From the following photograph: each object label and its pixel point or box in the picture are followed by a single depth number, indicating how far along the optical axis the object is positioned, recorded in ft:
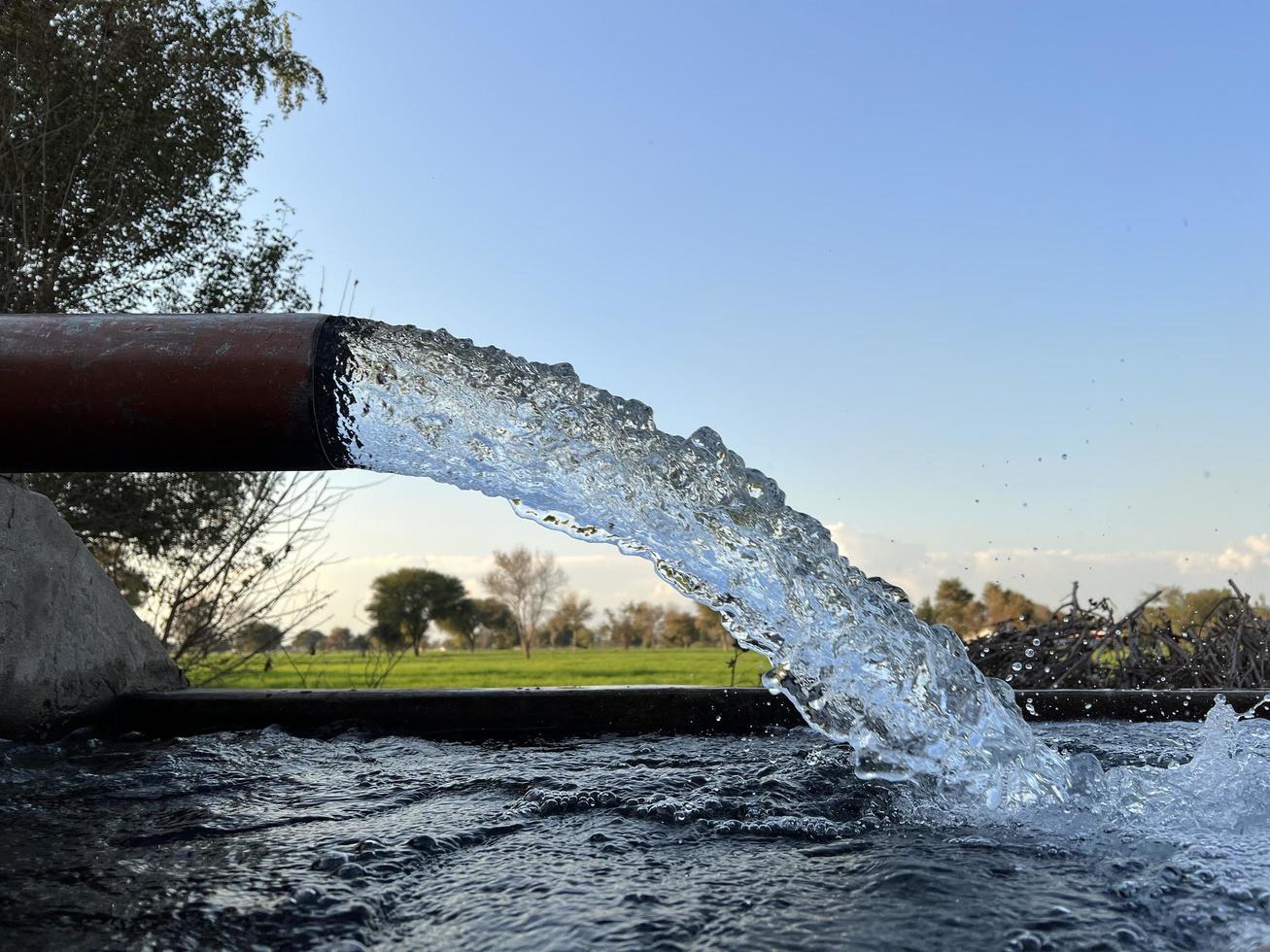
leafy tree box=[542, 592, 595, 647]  93.09
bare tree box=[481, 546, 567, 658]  101.71
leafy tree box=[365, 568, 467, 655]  113.50
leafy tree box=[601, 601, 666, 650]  76.64
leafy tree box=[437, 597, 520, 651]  114.11
